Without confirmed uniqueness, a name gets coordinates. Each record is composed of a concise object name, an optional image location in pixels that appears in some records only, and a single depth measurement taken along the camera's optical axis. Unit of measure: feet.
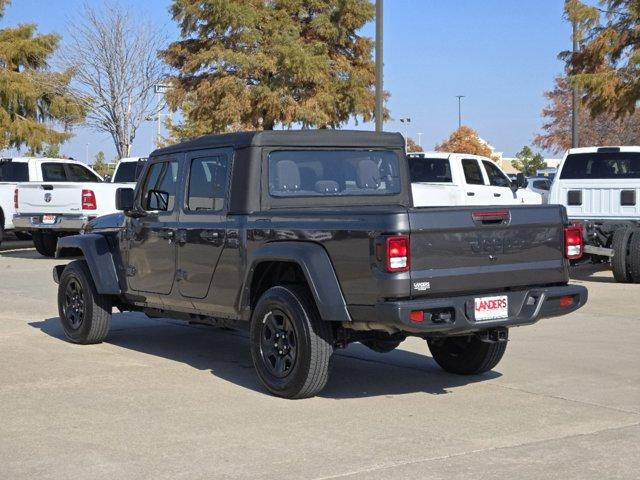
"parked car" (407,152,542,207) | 64.49
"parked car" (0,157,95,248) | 75.61
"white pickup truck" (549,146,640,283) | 52.85
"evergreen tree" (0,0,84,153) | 122.72
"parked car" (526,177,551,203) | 95.21
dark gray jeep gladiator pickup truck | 22.48
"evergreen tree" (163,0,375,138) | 107.34
